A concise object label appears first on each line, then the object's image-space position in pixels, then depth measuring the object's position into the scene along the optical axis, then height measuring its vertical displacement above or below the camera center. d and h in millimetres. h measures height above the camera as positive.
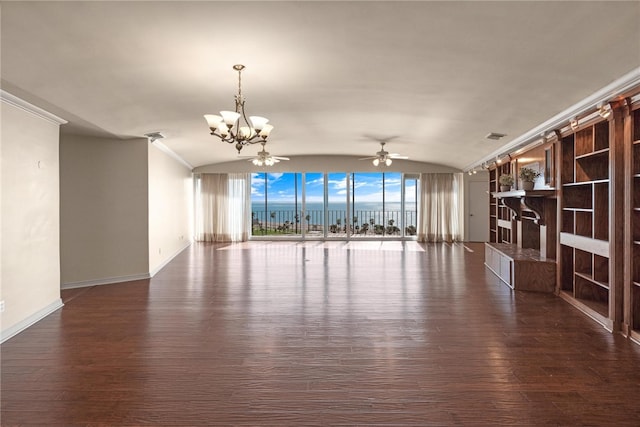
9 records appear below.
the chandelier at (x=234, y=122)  3912 +932
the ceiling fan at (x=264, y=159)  7068 +1026
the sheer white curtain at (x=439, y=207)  11883 +158
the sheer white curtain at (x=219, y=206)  12086 +254
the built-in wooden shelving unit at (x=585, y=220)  3627 -107
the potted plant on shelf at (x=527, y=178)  5875 +499
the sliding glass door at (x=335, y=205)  12242 +262
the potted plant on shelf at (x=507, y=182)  6973 +524
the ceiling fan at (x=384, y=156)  8825 +1285
